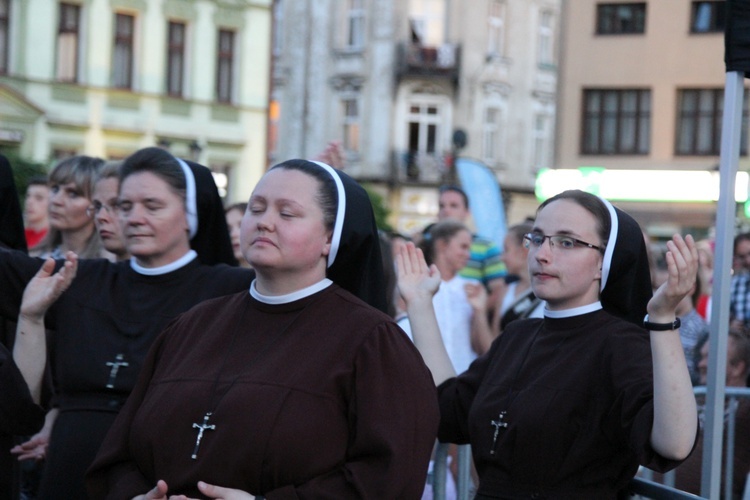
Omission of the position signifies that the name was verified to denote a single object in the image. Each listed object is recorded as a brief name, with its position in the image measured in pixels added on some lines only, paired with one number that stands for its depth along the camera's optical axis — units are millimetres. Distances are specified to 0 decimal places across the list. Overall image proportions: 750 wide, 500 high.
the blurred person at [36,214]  12603
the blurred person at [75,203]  8650
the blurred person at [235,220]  11613
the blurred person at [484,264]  13038
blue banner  18224
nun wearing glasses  5494
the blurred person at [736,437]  7927
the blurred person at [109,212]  7840
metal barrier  5839
